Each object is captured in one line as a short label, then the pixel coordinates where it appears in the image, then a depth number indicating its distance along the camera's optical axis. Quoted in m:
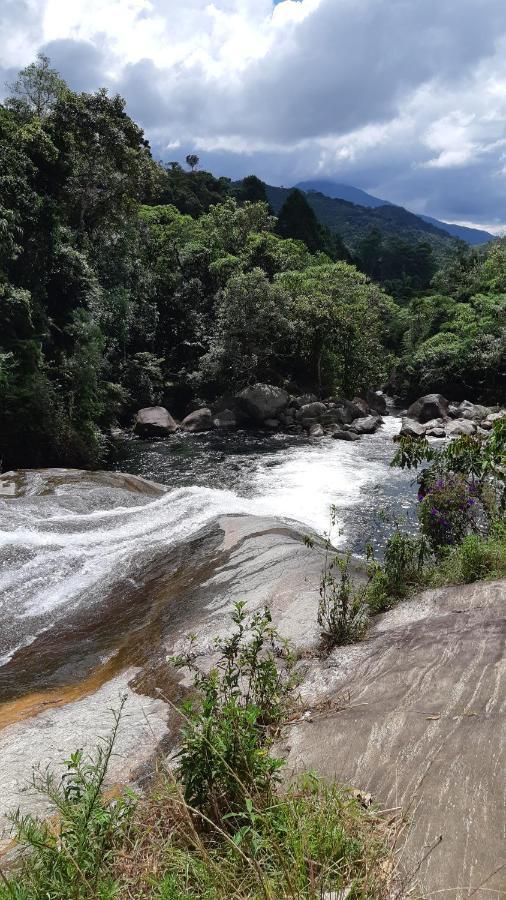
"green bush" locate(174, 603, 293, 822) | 2.52
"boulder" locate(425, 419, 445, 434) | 22.43
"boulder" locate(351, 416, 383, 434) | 22.50
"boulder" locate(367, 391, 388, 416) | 27.57
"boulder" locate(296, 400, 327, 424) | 23.78
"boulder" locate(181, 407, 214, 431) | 23.28
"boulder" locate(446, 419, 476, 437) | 21.36
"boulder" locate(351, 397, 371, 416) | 25.28
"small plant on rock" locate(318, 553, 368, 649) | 4.73
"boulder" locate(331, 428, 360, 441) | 21.44
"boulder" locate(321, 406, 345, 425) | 23.34
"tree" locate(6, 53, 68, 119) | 19.48
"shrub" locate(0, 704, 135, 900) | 2.05
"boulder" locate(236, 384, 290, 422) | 23.53
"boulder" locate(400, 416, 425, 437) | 21.03
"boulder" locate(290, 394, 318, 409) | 24.99
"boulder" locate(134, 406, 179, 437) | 22.06
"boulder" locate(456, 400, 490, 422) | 24.02
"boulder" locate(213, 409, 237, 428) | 23.52
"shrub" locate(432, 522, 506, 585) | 5.16
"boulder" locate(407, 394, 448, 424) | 23.83
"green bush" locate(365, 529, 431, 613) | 5.25
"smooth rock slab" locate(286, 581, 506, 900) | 2.39
